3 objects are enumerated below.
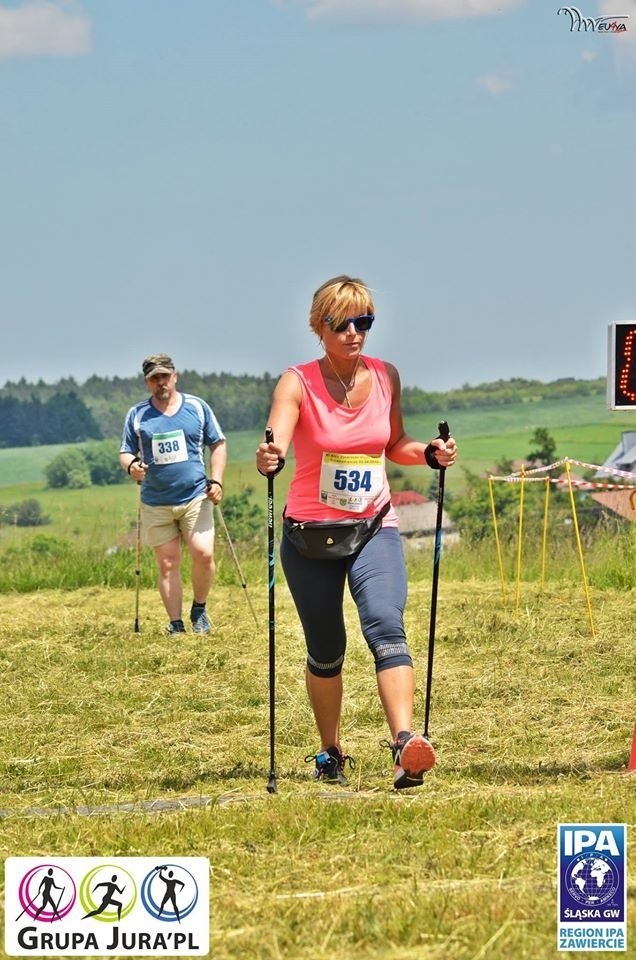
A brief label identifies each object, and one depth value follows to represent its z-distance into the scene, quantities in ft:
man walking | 74.00
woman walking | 40.80
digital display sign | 44.37
